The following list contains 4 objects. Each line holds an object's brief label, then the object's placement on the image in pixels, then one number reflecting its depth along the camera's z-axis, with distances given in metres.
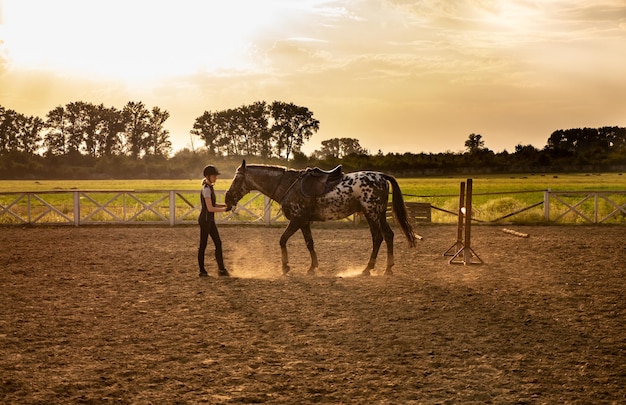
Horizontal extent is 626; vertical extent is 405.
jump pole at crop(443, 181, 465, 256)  13.83
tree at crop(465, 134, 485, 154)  119.75
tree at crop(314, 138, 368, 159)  140.02
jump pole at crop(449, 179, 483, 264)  13.02
